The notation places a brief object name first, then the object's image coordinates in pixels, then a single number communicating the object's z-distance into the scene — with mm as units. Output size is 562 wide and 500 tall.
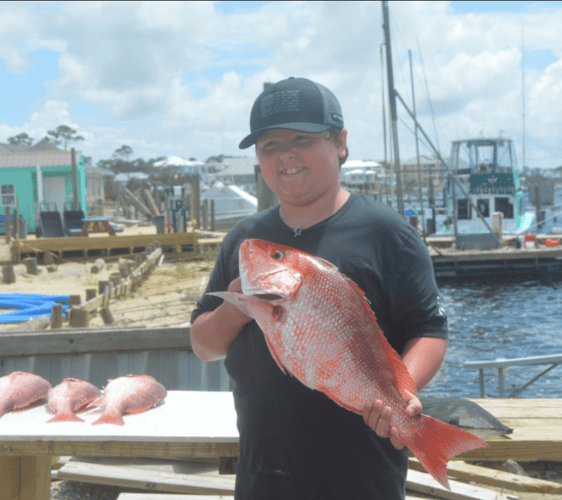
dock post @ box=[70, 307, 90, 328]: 9852
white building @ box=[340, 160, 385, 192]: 90812
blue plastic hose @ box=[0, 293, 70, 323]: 11531
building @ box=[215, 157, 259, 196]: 93625
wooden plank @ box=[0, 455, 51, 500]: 3135
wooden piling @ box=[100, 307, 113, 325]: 11680
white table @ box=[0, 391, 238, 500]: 2705
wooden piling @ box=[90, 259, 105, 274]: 20011
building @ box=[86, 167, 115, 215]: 51203
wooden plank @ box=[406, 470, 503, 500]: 3586
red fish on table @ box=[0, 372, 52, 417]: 3092
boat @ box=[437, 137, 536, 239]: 30797
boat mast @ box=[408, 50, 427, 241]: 26903
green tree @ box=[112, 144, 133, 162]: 115312
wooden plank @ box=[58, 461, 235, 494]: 3686
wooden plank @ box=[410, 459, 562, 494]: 3812
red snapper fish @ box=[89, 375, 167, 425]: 2953
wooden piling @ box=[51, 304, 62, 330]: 9672
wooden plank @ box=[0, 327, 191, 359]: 4910
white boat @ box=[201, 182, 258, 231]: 40188
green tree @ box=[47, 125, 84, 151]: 88812
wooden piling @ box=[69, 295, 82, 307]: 11438
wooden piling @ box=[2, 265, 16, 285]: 17938
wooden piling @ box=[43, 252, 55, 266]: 21969
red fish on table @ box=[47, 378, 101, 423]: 2975
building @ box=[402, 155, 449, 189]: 127612
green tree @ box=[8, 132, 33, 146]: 88312
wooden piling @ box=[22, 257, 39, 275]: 19781
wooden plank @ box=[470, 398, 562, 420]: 3965
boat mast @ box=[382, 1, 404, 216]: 26672
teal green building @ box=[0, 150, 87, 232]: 30984
